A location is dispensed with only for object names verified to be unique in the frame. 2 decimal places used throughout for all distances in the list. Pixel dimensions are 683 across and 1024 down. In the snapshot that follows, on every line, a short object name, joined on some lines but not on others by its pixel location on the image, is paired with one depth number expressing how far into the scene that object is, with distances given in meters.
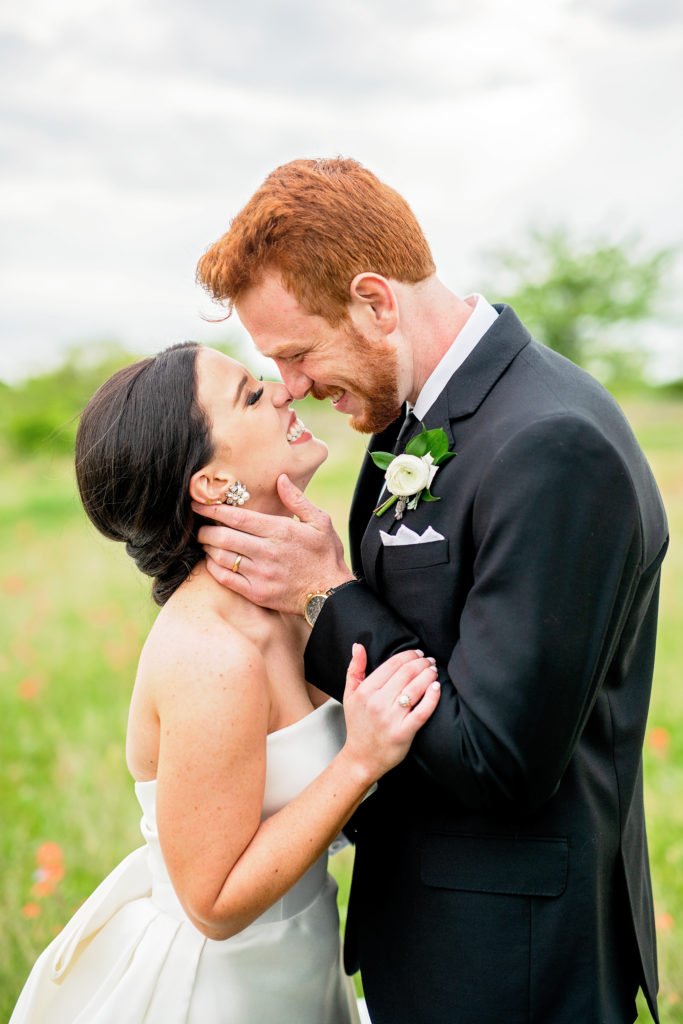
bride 2.37
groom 2.08
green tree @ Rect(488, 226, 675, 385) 36.12
